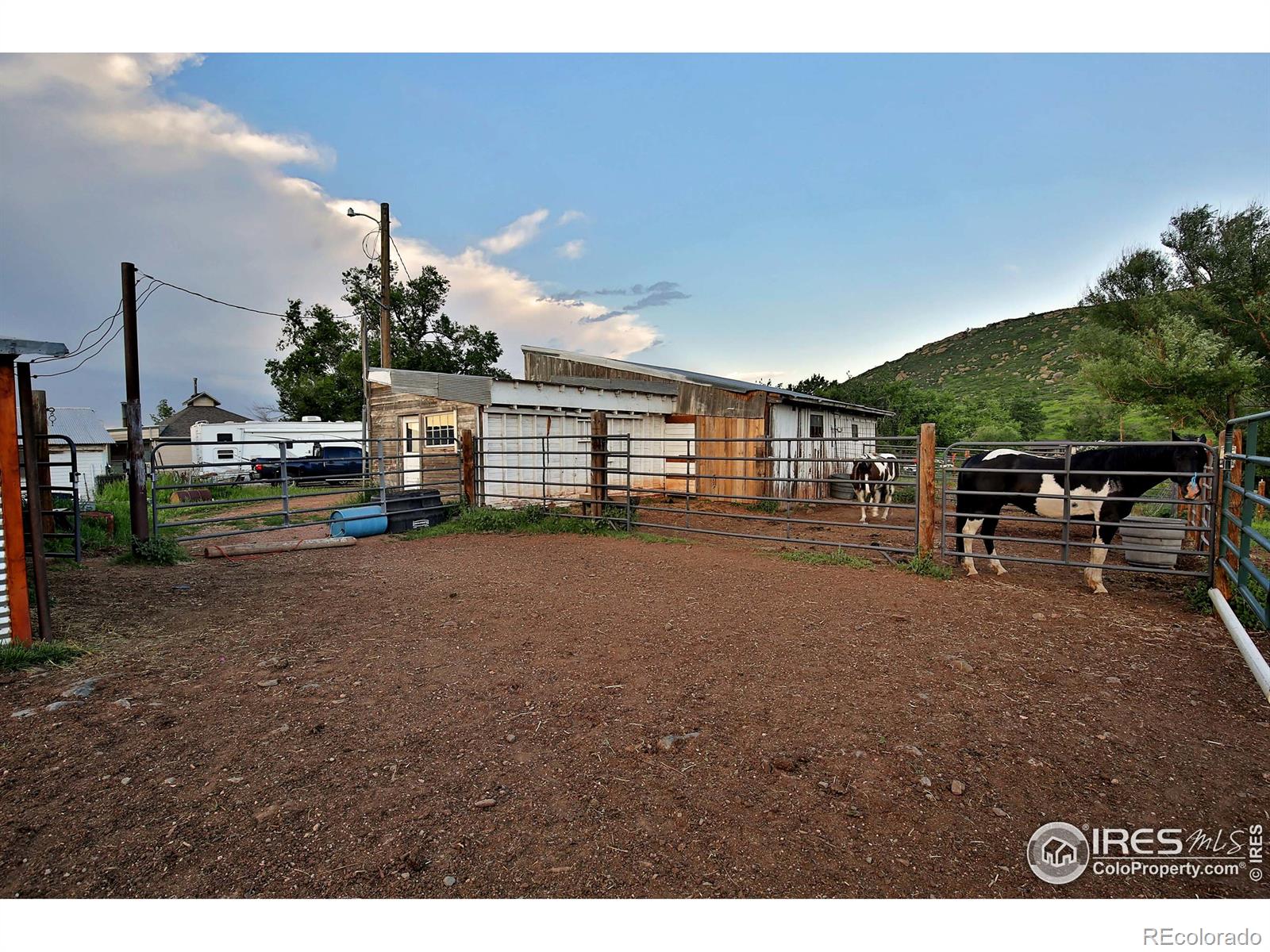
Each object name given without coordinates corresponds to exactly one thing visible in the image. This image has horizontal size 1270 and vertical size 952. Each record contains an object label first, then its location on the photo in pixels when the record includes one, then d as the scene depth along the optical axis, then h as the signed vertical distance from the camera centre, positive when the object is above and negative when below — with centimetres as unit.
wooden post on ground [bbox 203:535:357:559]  707 -115
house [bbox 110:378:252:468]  3155 +222
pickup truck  1965 -33
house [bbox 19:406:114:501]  2144 +120
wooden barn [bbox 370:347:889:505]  1116 +82
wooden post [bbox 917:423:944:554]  617 -48
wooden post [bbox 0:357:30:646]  351 -26
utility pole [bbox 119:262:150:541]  689 +62
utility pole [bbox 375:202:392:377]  1510 +473
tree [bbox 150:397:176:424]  5084 +456
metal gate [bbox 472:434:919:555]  881 -74
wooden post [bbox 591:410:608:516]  902 +1
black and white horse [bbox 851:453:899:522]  1217 -53
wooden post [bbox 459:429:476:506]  1053 -14
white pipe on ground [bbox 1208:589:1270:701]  305 -121
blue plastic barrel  855 -98
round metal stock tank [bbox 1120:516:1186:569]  566 -96
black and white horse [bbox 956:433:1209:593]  533 -38
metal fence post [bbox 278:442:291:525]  812 -47
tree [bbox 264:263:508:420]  2767 +564
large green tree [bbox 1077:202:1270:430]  1431 +357
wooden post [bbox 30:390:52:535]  714 +9
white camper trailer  2353 +108
